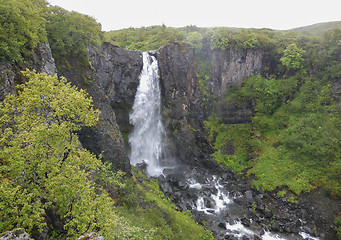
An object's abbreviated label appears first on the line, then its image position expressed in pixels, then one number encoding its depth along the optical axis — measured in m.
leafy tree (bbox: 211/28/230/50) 34.19
